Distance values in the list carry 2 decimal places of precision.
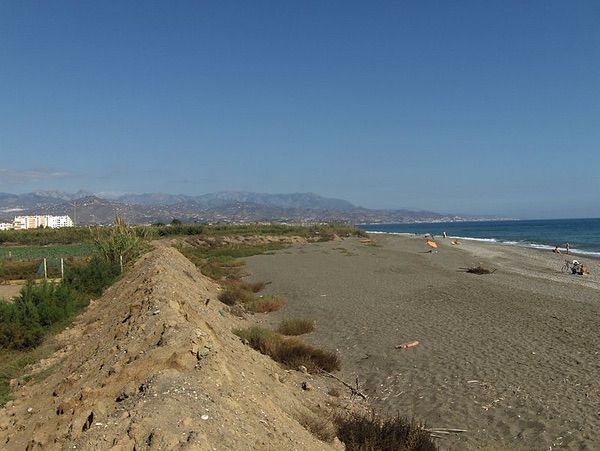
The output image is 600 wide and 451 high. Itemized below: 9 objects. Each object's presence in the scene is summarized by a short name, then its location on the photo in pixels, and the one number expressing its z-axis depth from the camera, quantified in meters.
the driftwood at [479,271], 28.98
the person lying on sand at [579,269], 29.14
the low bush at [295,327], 13.58
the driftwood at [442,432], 6.98
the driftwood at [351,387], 8.80
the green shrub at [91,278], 17.36
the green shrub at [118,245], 21.98
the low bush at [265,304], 17.08
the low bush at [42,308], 11.30
